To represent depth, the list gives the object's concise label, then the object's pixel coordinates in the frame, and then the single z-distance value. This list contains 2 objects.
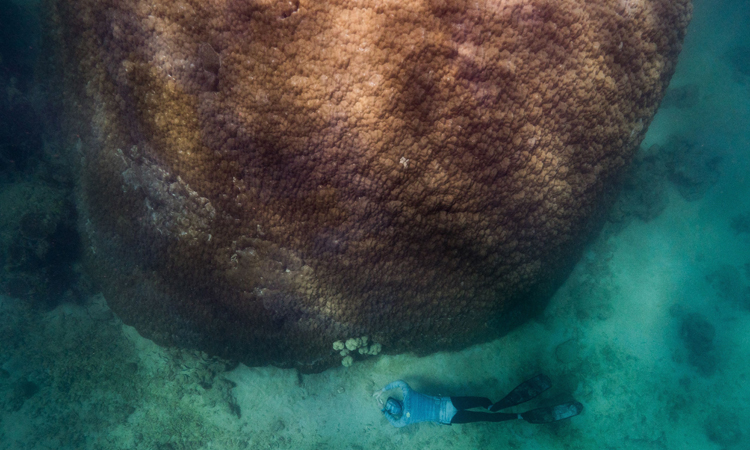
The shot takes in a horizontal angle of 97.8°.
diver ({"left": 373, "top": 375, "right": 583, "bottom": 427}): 5.02
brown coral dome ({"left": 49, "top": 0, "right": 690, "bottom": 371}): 3.04
